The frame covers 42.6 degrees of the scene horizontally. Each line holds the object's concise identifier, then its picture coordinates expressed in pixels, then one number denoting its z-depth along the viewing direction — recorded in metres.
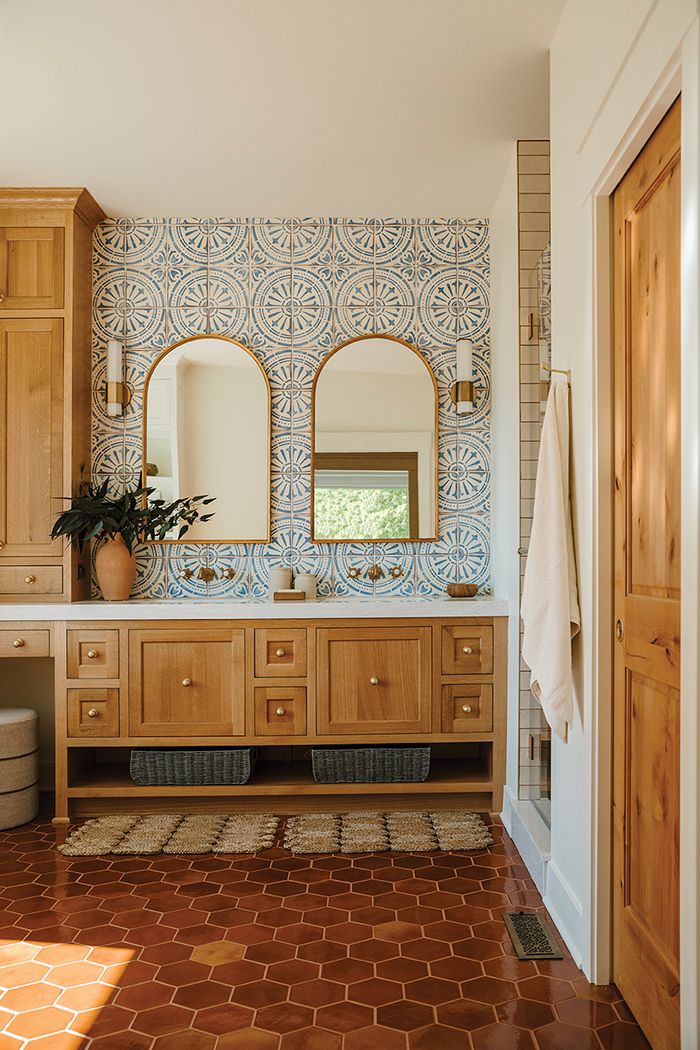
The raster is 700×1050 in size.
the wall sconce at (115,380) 4.23
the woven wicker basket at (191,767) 3.76
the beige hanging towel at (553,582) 2.49
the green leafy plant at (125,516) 3.88
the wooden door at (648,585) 1.91
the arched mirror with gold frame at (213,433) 4.30
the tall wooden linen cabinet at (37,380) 4.01
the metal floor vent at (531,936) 2.51
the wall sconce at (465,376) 4.20
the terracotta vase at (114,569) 4.02
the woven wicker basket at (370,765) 3.79
